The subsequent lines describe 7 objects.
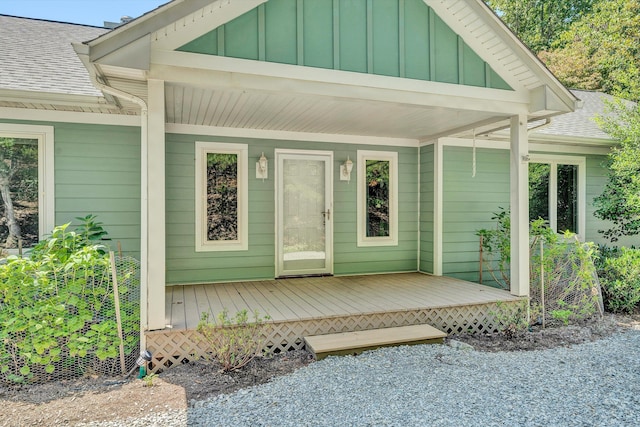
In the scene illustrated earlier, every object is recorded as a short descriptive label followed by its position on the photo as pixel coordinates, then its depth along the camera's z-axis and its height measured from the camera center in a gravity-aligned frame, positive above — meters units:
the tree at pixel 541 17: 19.14 +9.60
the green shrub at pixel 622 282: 5.64 -0.99
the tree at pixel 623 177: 6.41 +0.62
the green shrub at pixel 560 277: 5.11 -0.83
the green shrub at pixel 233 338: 3.58 -1.15
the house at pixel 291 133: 3.58 +1.17
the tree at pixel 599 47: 12.23 +5.94
